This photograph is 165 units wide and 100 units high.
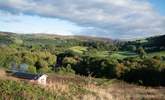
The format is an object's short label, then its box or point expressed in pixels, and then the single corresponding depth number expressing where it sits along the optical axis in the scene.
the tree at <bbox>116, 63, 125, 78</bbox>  34.00
